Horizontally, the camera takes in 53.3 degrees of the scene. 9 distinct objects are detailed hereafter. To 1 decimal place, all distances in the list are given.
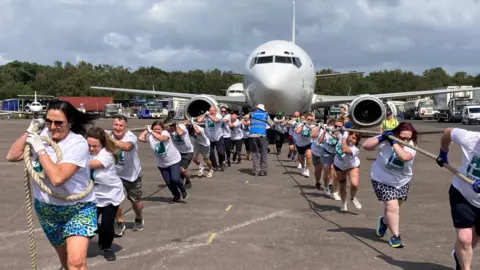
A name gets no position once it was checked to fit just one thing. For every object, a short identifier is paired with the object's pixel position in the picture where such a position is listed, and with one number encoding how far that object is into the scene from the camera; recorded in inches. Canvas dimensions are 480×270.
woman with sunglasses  142.6
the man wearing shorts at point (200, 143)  440.2
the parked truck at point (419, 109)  2450.8
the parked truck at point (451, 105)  1885.5
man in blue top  497.4
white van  1558.8
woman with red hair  225.5
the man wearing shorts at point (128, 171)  249.8
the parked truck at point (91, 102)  3090.6
